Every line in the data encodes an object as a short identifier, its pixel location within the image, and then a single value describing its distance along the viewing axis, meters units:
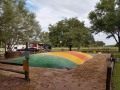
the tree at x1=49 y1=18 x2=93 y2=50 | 20.08
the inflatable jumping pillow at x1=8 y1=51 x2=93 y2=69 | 6.85
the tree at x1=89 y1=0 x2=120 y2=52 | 17.65
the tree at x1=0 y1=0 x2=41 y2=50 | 10.73
